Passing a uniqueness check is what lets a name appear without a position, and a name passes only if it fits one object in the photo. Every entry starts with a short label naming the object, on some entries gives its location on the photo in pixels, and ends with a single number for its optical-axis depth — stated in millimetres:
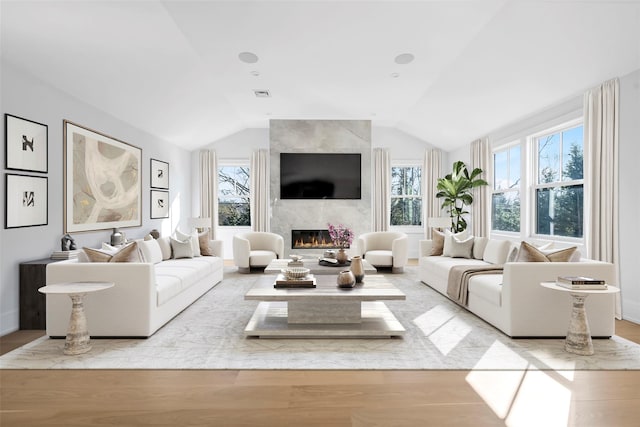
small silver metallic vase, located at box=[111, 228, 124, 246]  4881
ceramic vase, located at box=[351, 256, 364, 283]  3623
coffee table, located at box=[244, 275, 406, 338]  3123
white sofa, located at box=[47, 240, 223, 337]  3207
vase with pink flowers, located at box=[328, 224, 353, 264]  4941
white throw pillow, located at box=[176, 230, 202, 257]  5547
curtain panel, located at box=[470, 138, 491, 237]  6793
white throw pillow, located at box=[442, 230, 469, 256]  5568
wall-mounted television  7645
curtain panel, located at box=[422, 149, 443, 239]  8539
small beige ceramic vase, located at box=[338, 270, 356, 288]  3375
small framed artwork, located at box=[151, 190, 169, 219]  6605
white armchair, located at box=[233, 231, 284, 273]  6488
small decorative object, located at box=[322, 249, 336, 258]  4830
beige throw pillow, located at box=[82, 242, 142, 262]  3400
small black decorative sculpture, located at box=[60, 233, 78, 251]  3994
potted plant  7031
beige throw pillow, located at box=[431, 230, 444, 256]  5762
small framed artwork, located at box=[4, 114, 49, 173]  3389
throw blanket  4090
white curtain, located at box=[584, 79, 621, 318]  3898
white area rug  2680
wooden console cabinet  3500
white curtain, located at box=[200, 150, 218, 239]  8391
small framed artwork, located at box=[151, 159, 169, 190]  6574
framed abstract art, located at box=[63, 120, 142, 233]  4309
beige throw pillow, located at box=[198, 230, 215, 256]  5770
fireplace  7602
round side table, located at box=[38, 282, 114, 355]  2879
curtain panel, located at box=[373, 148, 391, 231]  8500
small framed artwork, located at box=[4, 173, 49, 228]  3393
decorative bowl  3490
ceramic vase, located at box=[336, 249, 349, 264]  4574
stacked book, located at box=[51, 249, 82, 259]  3803
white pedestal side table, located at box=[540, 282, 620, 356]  2852
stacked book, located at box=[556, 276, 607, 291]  2805
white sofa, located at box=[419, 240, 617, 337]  3215
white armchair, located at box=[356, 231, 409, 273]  6496
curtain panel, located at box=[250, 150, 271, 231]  8414
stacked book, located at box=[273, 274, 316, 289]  3398
